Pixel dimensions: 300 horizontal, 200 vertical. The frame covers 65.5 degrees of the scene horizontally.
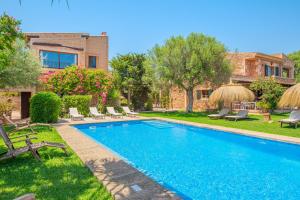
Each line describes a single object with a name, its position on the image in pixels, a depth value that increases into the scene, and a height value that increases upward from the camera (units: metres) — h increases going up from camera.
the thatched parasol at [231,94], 19.02 +0.72
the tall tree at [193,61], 22.19 +4.03
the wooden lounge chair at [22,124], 12.07 -1.43
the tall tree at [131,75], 26.30 +3.02
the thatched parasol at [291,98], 14.68 +0.36
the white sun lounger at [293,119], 13.67 -0.94
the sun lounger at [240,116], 18.12 -1.03
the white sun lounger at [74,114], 17.05 -0.99
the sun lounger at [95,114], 18.67 -1.04
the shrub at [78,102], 19.00 -0.10
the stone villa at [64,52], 22.16 +5.19
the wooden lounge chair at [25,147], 5.93 -1.31
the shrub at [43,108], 15.05 -0.49
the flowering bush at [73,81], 20.02 +1.73
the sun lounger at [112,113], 19.95 -1.01
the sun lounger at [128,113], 20.55 -1.01
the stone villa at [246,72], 29.08 +4.48
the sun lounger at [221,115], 19.34 -1.02
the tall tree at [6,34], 5.39 +1.57
